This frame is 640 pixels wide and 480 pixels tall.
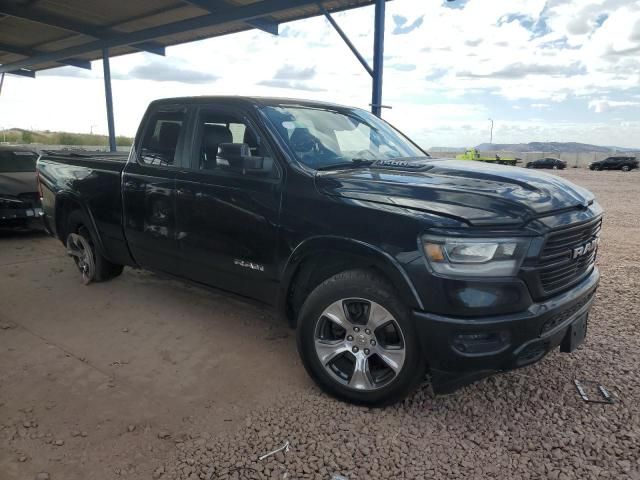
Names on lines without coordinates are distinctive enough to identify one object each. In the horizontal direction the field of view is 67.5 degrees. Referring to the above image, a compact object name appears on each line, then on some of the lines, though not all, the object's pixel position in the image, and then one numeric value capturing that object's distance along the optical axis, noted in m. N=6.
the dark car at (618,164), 42.12
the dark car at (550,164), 47.12
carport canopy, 9.30
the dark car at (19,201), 7.38
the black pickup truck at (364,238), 2.51
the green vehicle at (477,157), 37.90
